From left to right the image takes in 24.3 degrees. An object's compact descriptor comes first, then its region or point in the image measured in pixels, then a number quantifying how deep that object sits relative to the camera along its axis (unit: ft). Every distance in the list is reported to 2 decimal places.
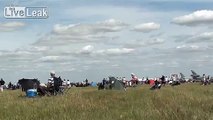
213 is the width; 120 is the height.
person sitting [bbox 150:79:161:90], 124.62
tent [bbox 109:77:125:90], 133.75
